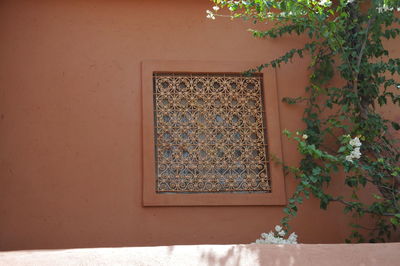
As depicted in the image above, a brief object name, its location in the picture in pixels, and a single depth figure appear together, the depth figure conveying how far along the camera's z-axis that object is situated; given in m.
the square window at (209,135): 4.68
